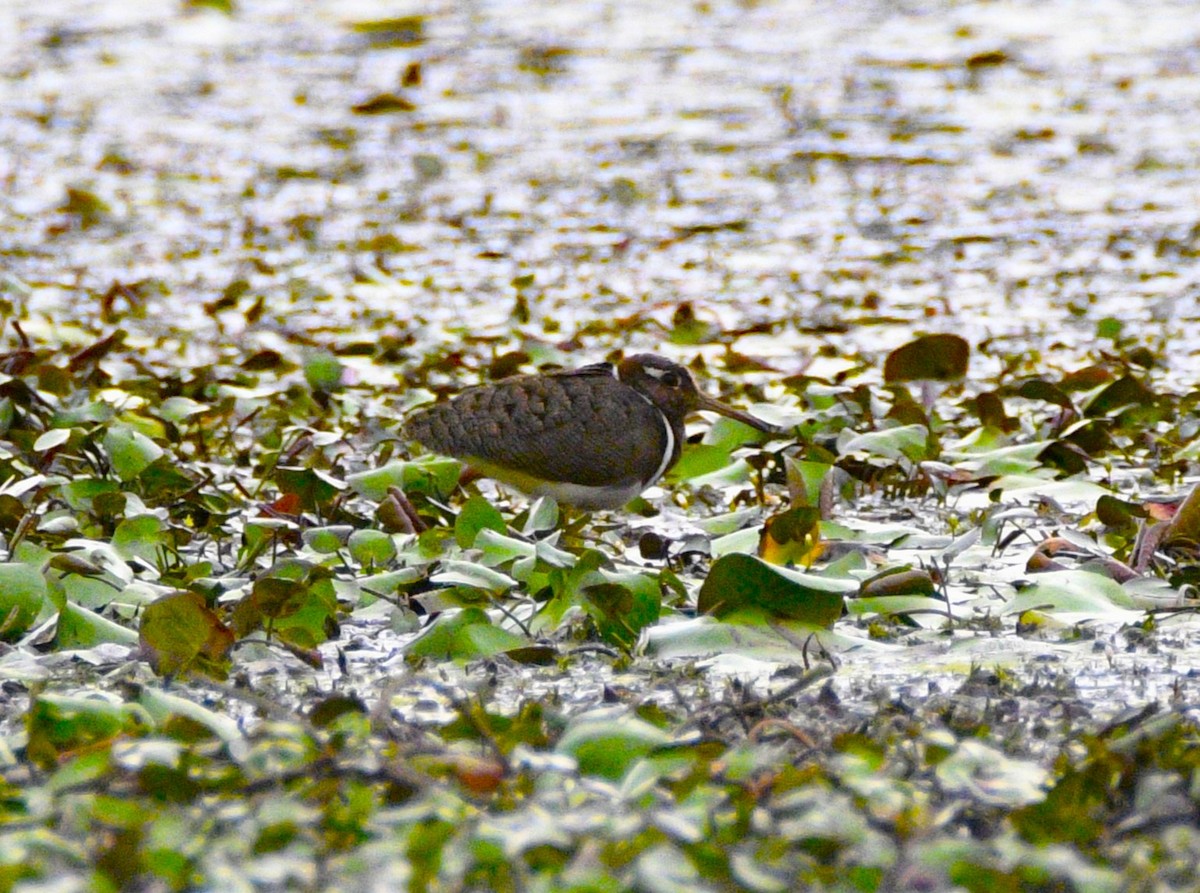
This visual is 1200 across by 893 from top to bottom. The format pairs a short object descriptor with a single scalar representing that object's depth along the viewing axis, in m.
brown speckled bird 11.96
